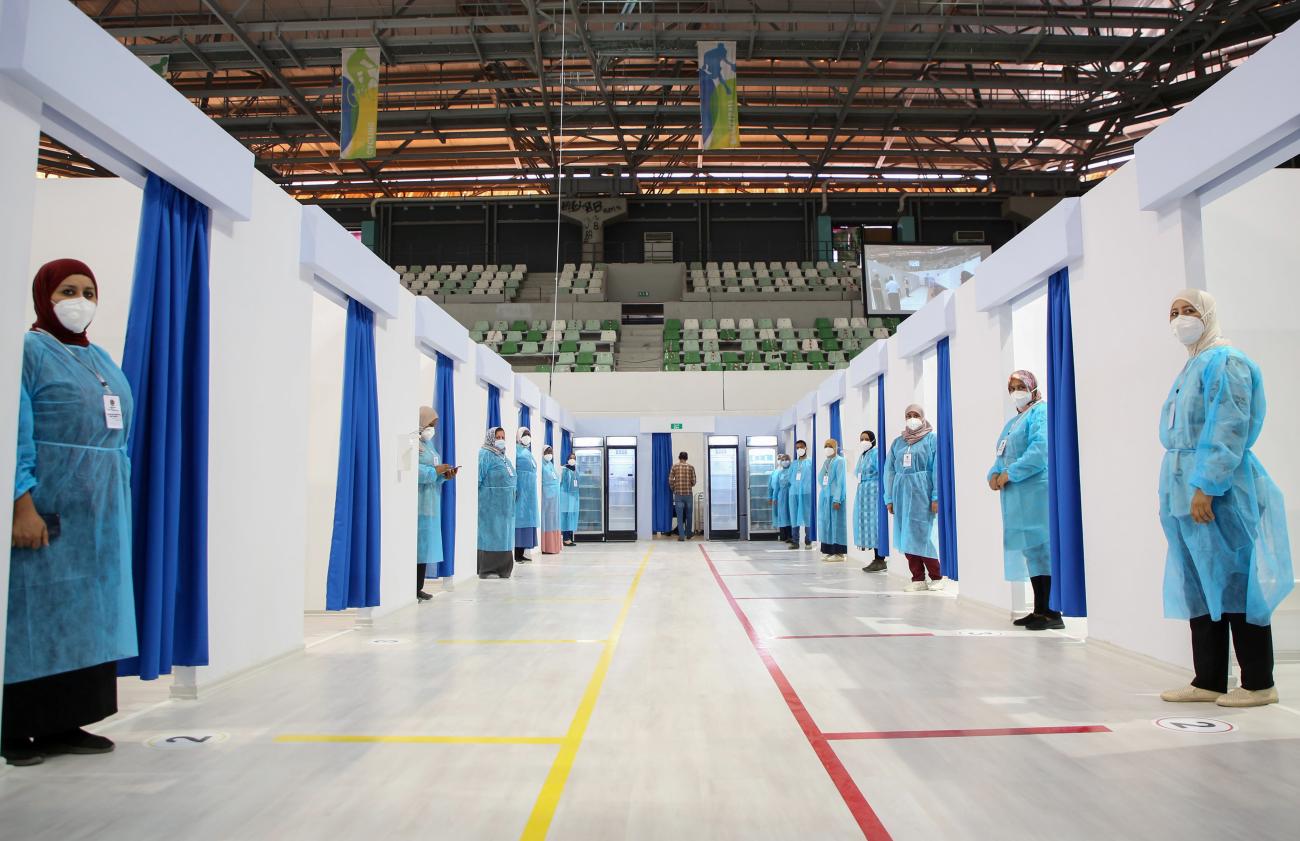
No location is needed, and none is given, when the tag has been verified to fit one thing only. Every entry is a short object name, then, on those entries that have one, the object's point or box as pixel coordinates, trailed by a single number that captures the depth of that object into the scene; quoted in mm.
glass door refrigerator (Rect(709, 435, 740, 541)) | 15445
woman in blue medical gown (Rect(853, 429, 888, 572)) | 7875
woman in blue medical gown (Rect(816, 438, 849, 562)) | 9414
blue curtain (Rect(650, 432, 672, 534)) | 15031
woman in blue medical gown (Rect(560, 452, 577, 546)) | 13469
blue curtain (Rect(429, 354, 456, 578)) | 6711
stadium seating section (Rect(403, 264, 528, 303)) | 20828
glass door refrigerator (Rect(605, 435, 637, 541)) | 15195
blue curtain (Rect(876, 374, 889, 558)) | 7605
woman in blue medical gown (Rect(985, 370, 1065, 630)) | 4535
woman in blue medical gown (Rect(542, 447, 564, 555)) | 11305
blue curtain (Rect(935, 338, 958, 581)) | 6012
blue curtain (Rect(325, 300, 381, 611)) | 4621
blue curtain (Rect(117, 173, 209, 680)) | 2756
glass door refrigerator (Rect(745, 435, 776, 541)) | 15344
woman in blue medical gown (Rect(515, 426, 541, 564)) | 9133
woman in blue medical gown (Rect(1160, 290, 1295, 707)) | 2674
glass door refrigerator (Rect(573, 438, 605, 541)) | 15062
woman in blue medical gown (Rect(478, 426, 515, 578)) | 7602
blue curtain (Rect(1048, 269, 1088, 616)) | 4051
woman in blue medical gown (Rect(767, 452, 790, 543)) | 13297
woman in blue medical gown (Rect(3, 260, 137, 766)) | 2191
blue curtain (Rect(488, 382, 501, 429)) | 8508
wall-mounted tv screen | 19812
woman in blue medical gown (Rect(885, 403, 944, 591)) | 6434
